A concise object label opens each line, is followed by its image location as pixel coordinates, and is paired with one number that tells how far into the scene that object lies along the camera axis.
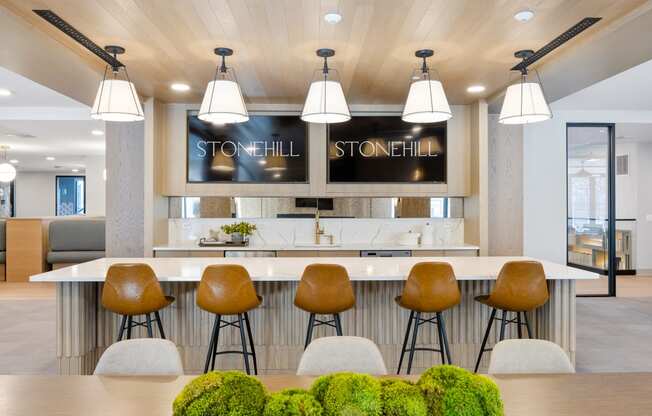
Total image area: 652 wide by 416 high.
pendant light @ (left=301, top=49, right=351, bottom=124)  3.13
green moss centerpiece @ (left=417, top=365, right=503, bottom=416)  1.02
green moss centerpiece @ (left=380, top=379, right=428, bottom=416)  1.01
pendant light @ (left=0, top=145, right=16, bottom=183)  9.90
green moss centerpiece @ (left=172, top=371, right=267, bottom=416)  1.01
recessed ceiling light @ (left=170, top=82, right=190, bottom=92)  4.61
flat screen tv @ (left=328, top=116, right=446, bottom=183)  5.61
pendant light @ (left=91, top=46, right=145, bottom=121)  3.08
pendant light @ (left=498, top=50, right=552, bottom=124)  3.25
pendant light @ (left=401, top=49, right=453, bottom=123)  3.08
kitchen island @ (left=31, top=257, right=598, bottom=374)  3.43
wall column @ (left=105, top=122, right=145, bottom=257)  5.48
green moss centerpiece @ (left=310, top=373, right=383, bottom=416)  1.01
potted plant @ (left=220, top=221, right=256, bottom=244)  5.40
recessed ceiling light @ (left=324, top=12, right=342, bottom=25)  2.94
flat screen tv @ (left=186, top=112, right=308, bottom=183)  5.54
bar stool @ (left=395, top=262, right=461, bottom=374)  3.08
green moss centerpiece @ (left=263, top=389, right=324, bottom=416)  1.01
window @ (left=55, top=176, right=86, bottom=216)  15.20
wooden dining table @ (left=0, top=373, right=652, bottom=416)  1.37
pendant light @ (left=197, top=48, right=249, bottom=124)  3.12
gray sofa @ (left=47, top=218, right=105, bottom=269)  8.16
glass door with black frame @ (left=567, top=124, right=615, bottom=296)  6.77
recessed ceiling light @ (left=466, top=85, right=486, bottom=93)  4.72
